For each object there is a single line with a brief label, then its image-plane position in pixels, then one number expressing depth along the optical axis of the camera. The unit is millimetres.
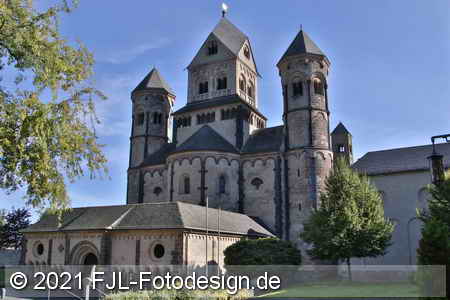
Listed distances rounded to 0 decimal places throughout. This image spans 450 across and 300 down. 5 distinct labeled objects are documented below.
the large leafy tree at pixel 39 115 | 14680
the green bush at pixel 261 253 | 32144
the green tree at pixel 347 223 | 31688
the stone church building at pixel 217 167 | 32688
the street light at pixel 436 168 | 15680
